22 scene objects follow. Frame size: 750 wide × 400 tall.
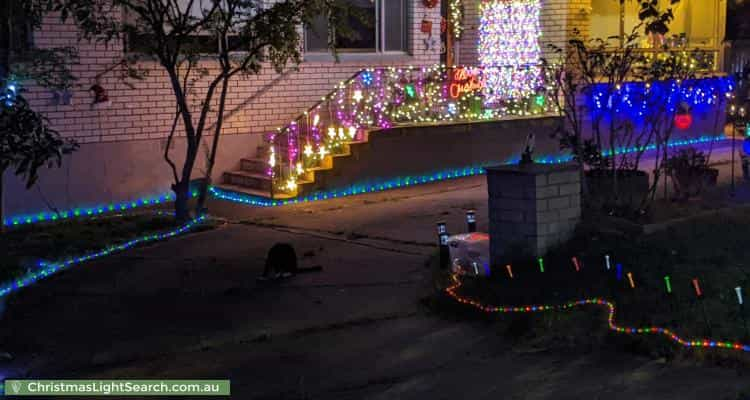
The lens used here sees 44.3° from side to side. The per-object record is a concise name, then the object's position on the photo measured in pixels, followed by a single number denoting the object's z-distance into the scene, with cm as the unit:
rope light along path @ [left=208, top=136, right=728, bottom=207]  1356
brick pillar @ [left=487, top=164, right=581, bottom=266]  834
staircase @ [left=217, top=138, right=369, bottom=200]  1374
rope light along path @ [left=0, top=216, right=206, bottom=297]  892
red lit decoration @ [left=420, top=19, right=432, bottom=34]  1670
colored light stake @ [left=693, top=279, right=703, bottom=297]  717
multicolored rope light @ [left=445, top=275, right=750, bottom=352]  630
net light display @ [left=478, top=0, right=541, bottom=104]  1791
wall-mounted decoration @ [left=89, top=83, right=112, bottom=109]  1302
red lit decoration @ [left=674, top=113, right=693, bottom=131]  1814
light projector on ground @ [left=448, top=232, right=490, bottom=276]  870
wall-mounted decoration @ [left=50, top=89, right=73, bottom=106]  1271
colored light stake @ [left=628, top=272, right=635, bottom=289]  745
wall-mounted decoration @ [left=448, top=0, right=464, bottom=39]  1877
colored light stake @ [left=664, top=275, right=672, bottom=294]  726
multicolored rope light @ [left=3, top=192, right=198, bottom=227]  1248
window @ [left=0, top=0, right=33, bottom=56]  1008
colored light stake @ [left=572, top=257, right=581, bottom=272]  797
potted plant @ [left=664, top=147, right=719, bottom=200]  1060
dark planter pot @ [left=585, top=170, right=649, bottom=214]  973
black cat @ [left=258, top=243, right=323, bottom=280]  897
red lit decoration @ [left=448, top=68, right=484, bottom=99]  1523
